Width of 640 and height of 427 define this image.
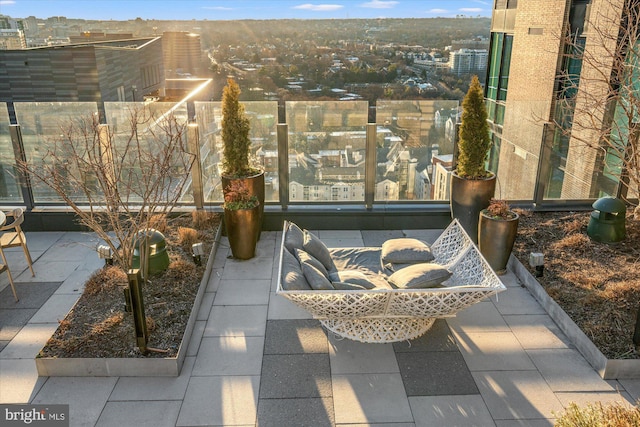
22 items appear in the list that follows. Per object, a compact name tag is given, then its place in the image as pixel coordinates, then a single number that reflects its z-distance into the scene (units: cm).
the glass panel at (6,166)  715
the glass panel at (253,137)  708
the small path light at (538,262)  546
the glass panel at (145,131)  706
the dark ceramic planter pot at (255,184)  662
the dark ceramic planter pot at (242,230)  607
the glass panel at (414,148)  707
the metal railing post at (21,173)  700
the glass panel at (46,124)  706
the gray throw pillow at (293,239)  479
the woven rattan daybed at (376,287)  406
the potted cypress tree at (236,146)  654
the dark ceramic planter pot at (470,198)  646
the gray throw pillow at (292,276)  409
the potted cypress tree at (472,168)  634
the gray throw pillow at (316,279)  415
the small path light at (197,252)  571
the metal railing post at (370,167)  704
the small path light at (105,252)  552
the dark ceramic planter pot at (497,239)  569
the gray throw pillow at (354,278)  437
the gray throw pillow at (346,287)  420
